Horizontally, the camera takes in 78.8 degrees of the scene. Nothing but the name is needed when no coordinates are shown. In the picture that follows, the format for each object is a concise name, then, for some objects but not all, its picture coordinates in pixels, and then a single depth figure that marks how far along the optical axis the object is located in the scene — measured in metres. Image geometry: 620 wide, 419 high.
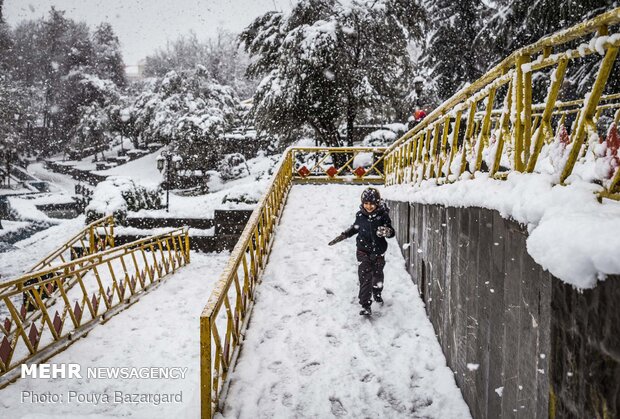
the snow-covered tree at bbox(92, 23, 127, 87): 50.75
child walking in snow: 5.09
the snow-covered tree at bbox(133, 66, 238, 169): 27.52
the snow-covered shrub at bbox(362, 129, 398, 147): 16.64
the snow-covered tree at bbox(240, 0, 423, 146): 13.66
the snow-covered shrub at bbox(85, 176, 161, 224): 14.67
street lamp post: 19.17
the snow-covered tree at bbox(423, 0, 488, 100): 16.98
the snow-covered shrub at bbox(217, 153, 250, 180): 29.09
